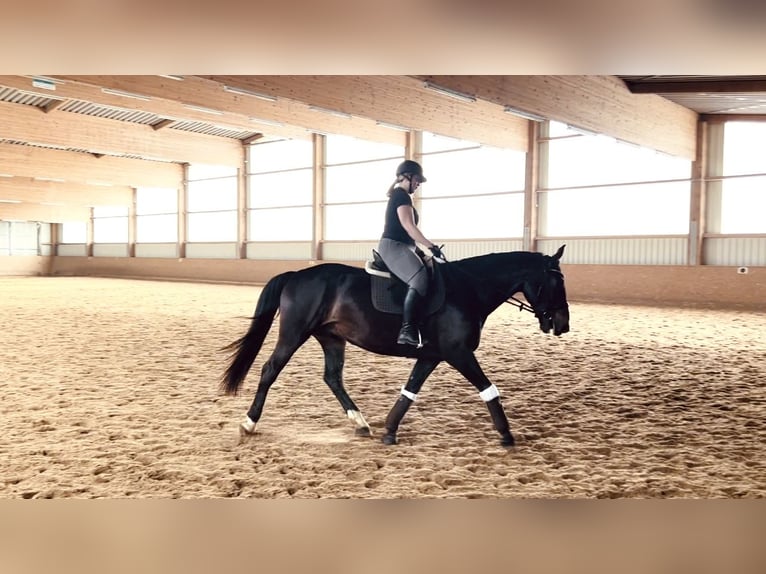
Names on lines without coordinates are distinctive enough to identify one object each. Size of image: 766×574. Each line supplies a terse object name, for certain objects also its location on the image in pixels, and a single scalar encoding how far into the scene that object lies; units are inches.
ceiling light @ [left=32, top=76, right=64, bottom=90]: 426.0
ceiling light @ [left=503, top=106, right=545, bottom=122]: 449.4
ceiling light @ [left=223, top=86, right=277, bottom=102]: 403.9
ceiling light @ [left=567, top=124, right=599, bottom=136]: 498.0
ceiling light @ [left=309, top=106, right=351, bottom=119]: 463.2
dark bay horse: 155.9
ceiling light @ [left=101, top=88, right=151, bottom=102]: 445.7
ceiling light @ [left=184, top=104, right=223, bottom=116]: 533.3
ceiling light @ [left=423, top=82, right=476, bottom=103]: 392.1
